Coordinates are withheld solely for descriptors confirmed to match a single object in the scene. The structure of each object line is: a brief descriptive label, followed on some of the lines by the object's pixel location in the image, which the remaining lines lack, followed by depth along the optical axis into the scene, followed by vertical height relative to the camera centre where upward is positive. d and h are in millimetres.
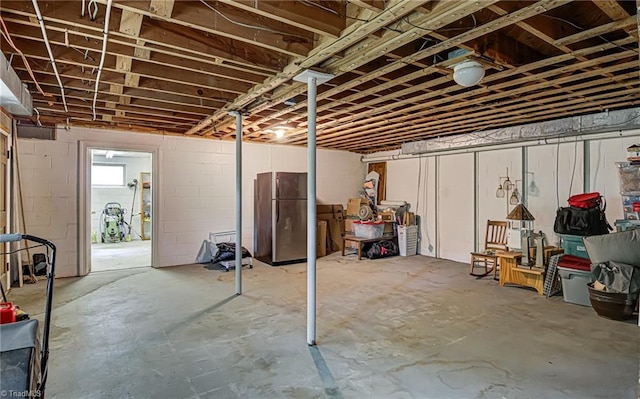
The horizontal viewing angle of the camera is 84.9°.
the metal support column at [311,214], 3143 -166
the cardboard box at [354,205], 8070 -212
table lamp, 4906 -537
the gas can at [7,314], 1755 -611
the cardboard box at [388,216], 7627 -437
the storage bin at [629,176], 4410 +271
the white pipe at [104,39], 2162 +1123
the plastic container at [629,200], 4425 -32
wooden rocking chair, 5832 -870
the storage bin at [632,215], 4372 -227
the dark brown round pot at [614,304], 3674 -1139
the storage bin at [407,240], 7512 -943
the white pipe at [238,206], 4648 -144
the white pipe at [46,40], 2095 +1118
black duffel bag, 4504 -322
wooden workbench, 7127 -915
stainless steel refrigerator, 6512 -418
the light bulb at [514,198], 5977 -29
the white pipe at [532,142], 4899 +902
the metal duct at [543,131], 4445 +1002
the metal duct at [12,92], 2871 +1002
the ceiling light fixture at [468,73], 2869 +1027
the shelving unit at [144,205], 10289 -304
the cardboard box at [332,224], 8086 -667
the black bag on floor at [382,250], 7145 -1124
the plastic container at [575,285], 4199 -1077
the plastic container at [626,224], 4287 -338
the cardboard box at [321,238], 7570 -939
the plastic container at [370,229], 7312 -695
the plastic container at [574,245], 4695 -660
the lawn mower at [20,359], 1279 -630
